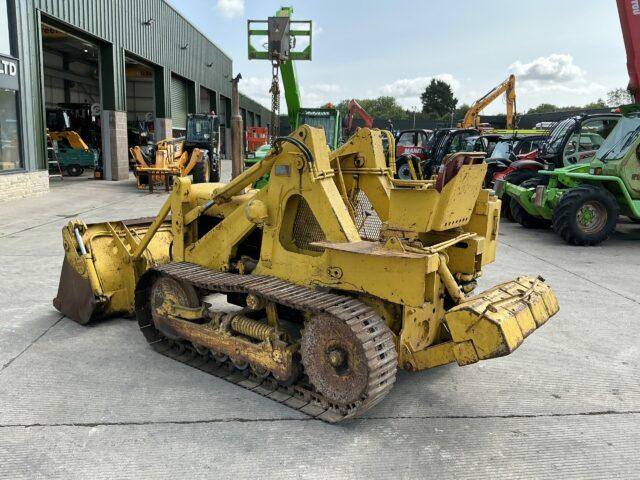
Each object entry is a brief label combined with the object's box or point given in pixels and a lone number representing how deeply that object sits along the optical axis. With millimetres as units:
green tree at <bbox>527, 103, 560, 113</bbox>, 83819
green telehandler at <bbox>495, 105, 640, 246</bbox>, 9570
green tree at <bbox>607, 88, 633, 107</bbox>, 55931
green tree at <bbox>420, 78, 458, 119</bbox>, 86438
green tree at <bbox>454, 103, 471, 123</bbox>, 64675
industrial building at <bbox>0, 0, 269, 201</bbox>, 14859
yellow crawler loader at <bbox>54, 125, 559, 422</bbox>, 3367
